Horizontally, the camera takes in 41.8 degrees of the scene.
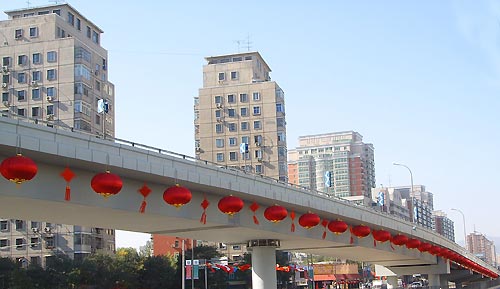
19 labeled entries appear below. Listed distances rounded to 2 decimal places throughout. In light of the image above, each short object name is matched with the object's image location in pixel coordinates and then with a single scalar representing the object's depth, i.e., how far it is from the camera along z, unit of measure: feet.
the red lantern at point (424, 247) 154.96
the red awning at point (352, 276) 363.93
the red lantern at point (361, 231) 113.80
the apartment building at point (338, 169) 609.83
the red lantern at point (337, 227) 103.24
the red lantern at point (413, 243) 146.19
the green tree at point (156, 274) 226.79
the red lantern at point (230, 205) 74.59
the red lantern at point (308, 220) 91.30
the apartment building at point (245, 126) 308.81
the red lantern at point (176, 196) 64.28
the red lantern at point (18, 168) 50.44
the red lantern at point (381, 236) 124.06
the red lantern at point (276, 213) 82.69
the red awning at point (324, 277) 355.36
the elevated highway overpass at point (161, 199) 59.57
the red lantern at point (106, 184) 57.82
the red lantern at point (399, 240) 136.87
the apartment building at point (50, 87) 231.50
